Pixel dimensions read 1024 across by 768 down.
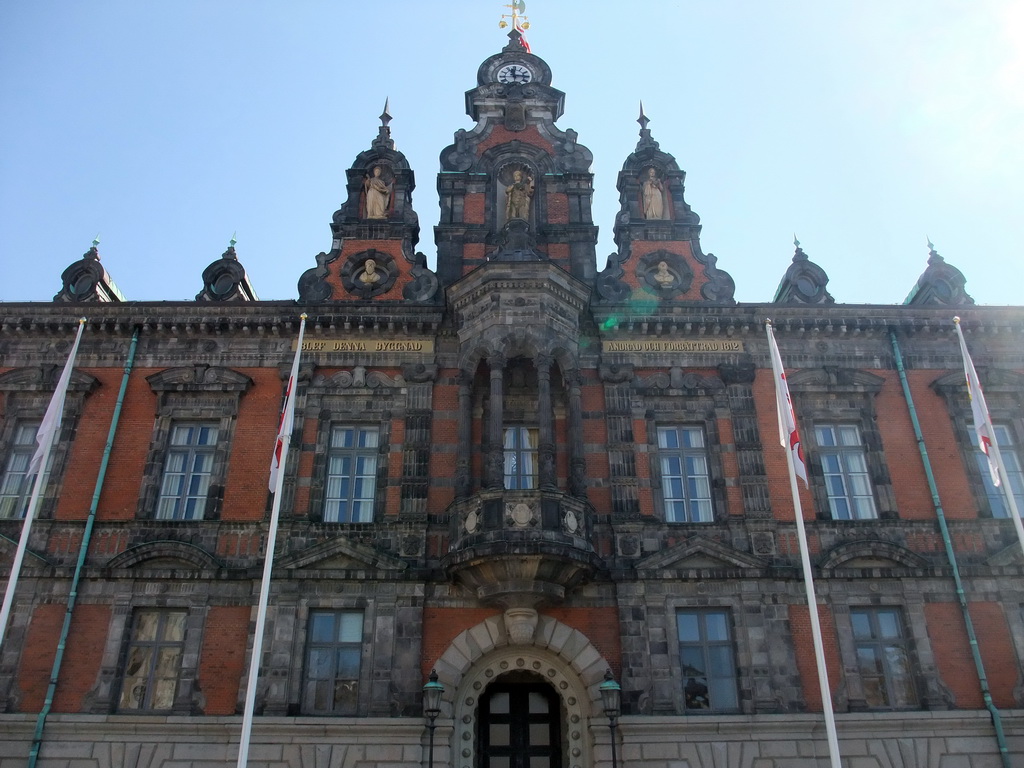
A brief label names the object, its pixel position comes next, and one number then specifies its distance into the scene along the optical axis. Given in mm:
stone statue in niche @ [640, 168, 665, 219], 22812
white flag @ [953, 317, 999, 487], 16922
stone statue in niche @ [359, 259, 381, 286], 21547
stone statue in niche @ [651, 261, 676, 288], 21531
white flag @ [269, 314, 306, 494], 16078
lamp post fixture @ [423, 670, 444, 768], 16141
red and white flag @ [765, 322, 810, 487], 16250
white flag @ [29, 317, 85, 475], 16531
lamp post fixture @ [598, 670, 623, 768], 15961
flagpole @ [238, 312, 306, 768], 13897
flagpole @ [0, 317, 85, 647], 15141
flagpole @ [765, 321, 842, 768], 14008
